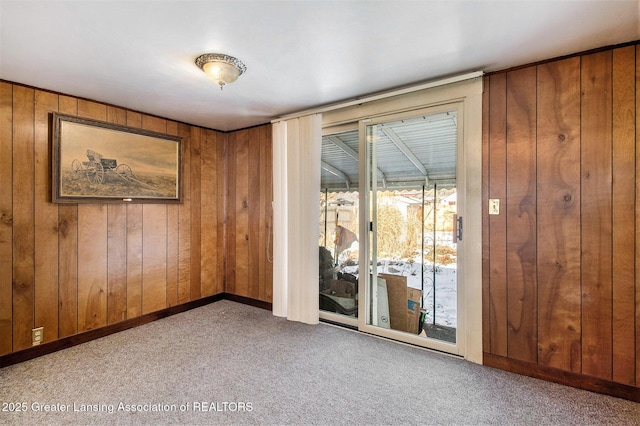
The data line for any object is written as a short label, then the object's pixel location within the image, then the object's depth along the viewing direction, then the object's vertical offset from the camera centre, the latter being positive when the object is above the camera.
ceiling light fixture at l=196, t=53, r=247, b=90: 2.10 +1.05
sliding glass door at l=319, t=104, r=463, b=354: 2.67 -0.12
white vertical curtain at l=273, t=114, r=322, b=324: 3.22 -0.03
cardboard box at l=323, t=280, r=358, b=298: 3.26 -0.84
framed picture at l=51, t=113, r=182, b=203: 2.74 +0.51
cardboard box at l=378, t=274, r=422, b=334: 2.93 -0.90
